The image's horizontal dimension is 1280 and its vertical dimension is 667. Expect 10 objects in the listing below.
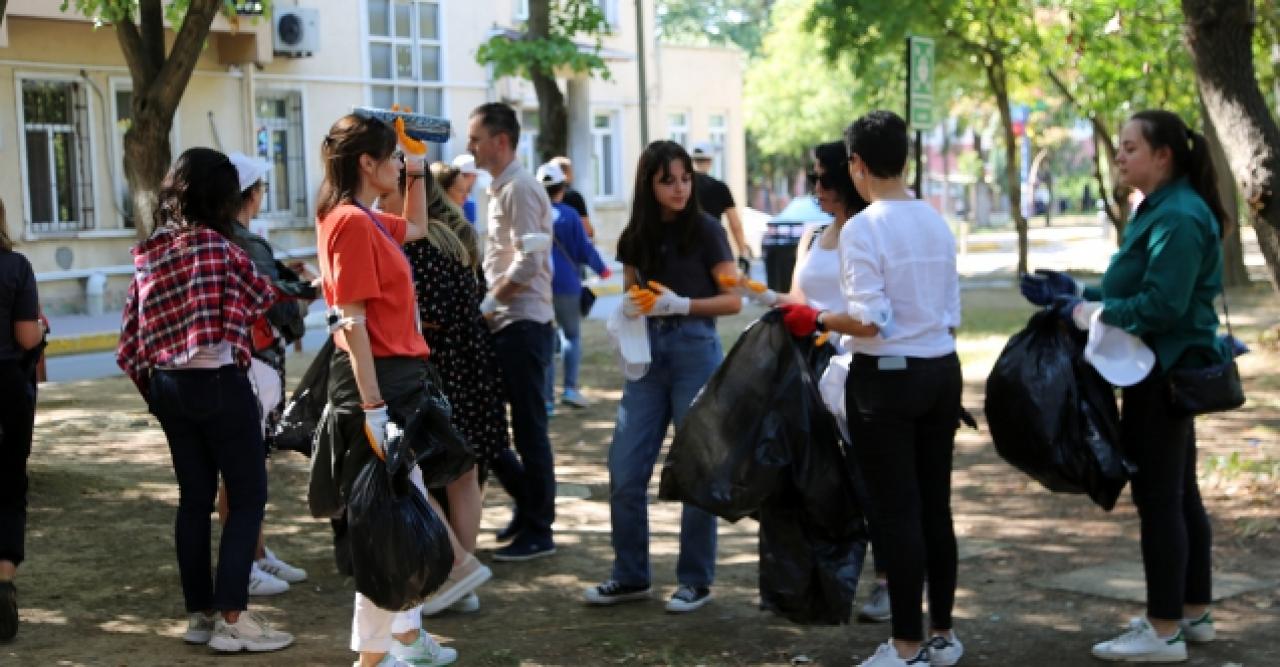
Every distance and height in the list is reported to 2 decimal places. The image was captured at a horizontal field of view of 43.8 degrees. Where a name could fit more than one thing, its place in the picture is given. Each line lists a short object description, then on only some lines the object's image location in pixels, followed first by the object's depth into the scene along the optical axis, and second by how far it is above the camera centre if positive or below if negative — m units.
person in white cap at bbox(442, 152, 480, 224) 7.49 +0.06
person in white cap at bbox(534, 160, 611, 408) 10.99 -0.54
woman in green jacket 4.98 -0.45
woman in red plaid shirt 5.20 -0.56
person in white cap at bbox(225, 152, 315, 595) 5.92 -0.51
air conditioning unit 24.12 +2.42
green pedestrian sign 11.65 +0.69
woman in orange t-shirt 4.86 -0.33
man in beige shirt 6.99 -0.57
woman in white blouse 4.93 -0.57
